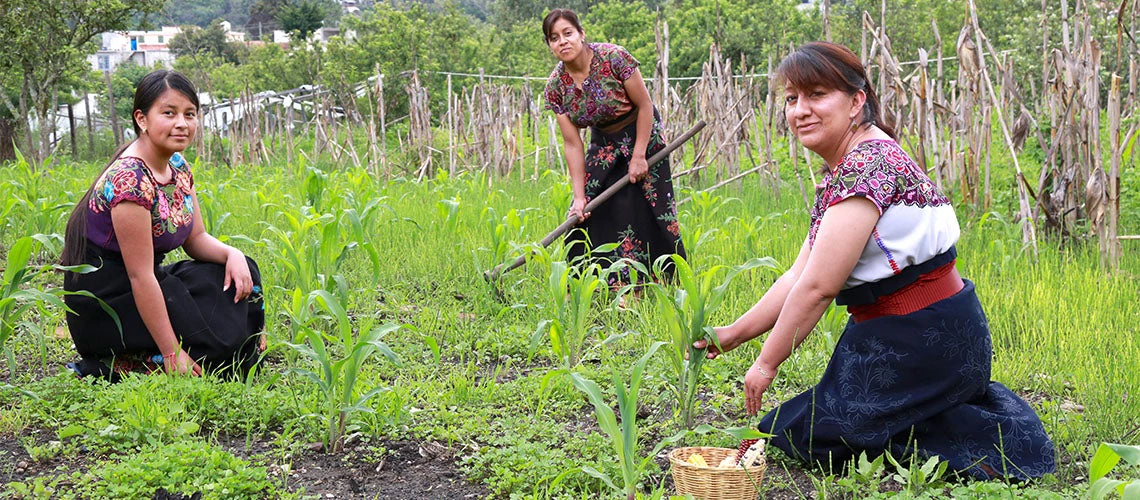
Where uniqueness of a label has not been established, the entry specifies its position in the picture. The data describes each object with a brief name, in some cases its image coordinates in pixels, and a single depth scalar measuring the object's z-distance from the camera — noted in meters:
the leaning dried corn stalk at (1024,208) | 5.12
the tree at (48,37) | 16.66
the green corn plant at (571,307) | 3.72
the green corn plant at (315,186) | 5.92
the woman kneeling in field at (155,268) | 3.29
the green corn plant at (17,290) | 3.18
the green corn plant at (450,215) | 5.78
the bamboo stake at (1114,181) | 4.62
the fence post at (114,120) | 16.12
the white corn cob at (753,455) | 2.54
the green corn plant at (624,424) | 2.39
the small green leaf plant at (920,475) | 2.55
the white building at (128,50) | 81.81
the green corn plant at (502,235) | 4.83
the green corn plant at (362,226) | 4.08
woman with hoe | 4.77
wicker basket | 2.45
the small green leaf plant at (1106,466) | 1.80
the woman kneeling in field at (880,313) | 2.53
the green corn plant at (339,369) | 2.86
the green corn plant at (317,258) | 3.94
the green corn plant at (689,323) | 2.94
